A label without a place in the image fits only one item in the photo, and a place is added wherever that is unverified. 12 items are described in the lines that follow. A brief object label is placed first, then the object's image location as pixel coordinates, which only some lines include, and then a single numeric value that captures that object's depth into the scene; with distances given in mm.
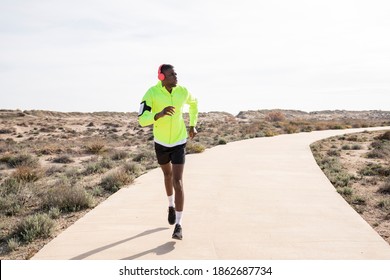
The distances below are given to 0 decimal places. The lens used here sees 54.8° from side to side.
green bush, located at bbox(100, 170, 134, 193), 9177
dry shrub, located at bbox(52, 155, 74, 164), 16031
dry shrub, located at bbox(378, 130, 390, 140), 24669
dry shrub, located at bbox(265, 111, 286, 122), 57528
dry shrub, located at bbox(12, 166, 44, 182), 10991
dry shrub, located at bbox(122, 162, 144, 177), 11367
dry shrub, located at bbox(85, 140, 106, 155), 18780
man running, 5016
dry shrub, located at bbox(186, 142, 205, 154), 15919
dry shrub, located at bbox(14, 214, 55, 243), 5640
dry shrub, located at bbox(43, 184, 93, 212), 7375
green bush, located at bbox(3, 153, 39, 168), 14694
